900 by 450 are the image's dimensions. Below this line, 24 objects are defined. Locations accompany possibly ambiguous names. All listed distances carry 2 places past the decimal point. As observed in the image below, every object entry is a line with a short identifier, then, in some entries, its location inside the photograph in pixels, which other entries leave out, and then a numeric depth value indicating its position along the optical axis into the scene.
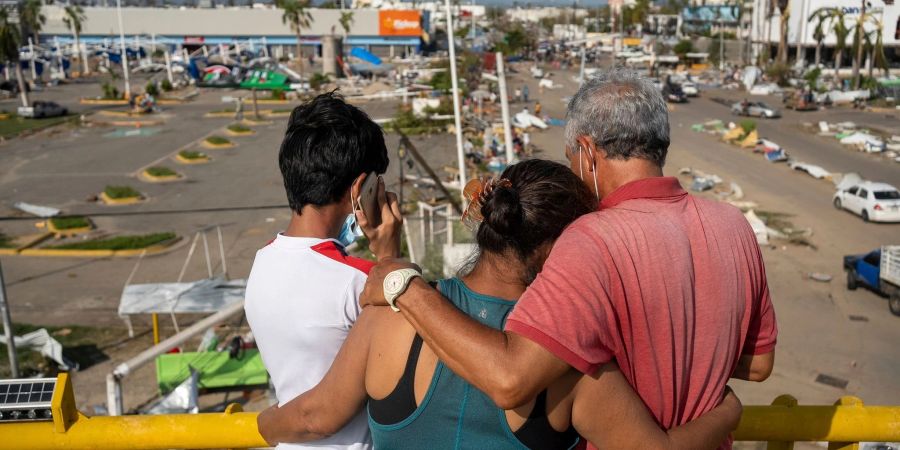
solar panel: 2.46
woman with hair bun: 1.80
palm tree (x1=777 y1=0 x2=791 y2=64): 66.81
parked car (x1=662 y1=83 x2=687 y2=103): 49.97
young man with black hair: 2.29
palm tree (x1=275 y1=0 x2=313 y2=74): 62.19
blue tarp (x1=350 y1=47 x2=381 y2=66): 62.31
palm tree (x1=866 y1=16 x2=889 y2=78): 54.52
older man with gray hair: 1.71
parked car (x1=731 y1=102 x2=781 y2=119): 42.69
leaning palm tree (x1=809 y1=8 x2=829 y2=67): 59.88
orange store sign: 79.00
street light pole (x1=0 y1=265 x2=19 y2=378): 10.16
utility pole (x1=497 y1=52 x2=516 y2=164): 13.47
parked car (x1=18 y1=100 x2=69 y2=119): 43.00
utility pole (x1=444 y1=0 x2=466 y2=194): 12.98
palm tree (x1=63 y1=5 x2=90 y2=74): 65.18
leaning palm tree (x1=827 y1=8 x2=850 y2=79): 55.78
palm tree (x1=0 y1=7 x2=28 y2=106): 45.86
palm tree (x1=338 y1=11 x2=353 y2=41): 76.00
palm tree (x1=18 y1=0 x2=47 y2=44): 64.78
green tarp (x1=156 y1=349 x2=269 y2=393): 11.11
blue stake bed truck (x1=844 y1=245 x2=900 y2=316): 15.06
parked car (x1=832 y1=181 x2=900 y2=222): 21.53
